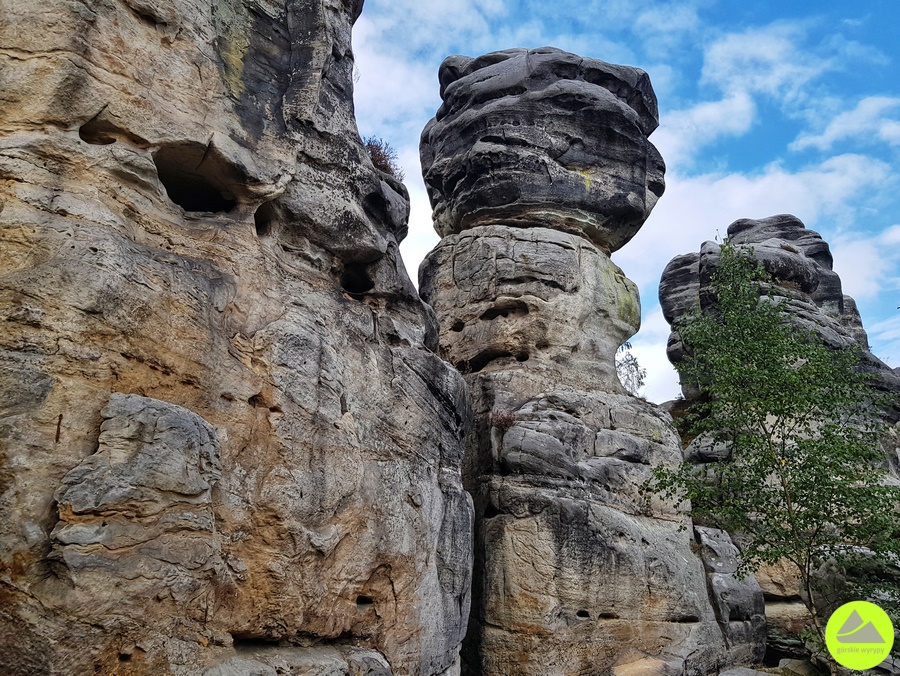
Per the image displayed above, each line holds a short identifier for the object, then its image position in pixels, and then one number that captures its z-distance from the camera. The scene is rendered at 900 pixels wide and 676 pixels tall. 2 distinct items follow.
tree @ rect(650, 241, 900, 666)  12.15
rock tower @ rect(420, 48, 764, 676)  12.73
